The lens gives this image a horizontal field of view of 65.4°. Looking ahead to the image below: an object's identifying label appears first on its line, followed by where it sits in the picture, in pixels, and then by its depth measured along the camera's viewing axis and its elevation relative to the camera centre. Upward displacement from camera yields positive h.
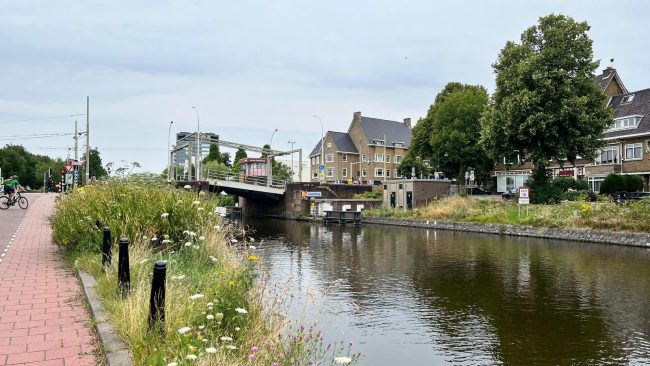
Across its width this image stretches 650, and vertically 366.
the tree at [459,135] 47.84 +5.81
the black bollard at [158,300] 4.71 -0.98
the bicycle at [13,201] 25.45 -0.07
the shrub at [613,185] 34.81 +0.70
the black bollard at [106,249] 8.02 -0.80
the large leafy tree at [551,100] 31.77 +6.05
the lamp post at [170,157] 52.33 +4.61
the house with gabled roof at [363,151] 79.00 +7.23
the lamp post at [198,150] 45.66 +4.36
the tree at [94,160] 88.81 +7.37
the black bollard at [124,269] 6.39 -0.89
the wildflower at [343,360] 3.70 -1.20
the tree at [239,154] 106.50 +9.29
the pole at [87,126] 37.03 +5.47
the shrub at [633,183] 35.06 +0.83
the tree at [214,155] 104.50 +9.12
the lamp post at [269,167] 50.12 +3.21
